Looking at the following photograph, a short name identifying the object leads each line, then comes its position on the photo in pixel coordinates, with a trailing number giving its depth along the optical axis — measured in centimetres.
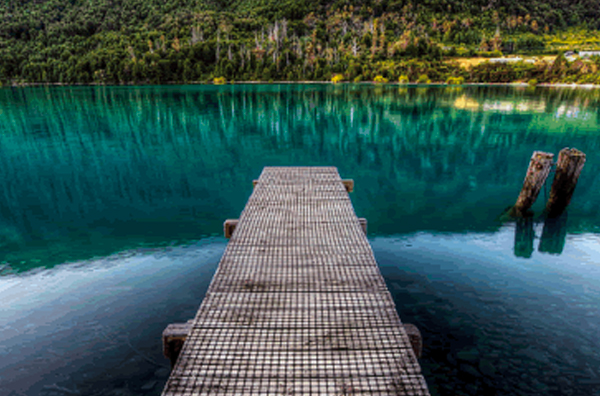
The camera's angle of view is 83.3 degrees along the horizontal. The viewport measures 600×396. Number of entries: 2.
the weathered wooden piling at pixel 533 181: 1338
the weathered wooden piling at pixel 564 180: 1356
